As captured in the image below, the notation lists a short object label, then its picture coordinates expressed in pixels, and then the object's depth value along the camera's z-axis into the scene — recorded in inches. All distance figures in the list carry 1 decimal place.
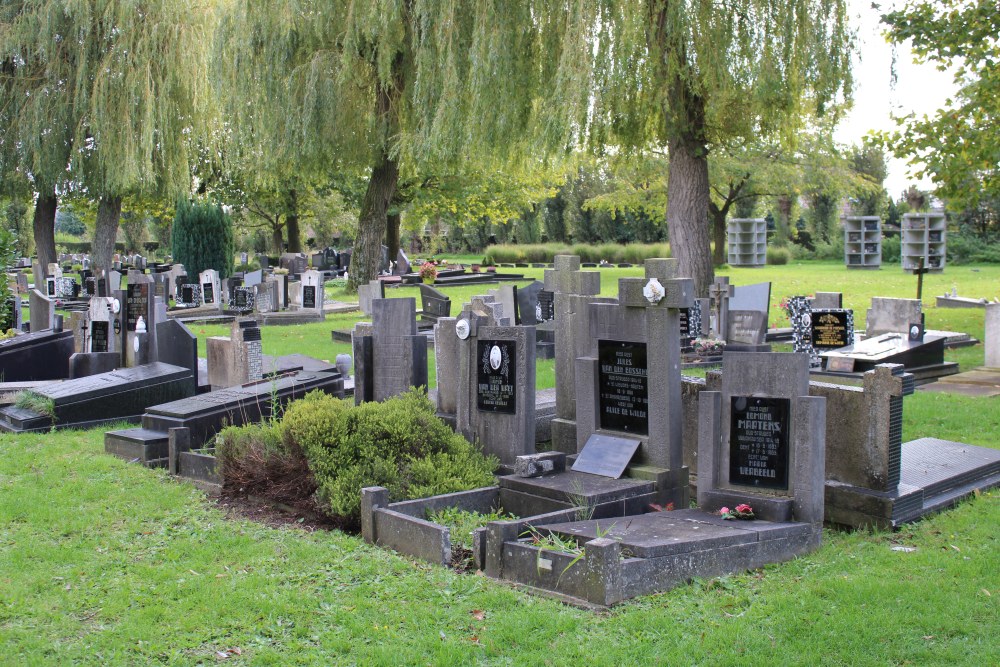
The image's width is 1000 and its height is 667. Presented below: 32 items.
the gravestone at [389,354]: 362.6
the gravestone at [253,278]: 1028.5
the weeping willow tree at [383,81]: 666.8
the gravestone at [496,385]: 312.0
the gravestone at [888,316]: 567.2
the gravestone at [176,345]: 455.5
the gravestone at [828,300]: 555.5
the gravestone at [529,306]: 649.0
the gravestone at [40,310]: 625.7
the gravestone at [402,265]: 1419.8
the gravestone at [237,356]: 430.6
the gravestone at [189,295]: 973.2
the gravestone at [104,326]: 487.5
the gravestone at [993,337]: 537.3
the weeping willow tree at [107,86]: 975.6
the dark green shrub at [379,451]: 278.7
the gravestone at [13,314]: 704.9
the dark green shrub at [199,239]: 1222.3
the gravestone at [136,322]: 465.4
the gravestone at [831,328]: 517.7
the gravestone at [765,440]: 249.6
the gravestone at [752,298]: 663.8
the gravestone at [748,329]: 596.7
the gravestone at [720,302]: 633.0
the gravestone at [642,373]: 288.8
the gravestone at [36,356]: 513.7
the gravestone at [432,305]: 740.6
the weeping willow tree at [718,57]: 616.1
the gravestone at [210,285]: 986.7
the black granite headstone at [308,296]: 901.2
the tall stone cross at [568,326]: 347.6
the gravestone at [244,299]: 916.6
